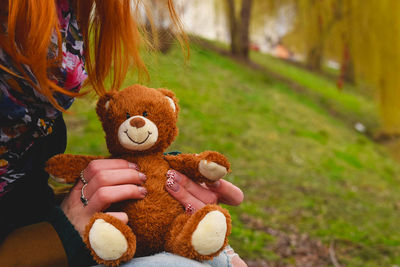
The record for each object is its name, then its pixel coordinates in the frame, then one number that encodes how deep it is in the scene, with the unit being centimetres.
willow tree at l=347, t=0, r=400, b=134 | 655
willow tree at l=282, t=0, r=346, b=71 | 661
